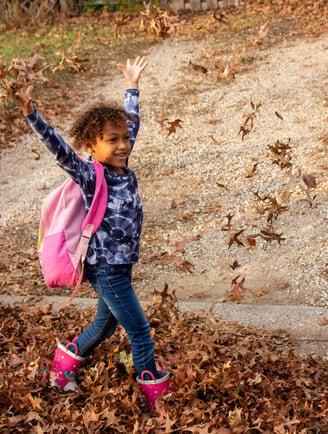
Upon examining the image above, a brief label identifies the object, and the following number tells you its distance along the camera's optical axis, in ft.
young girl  9.71
